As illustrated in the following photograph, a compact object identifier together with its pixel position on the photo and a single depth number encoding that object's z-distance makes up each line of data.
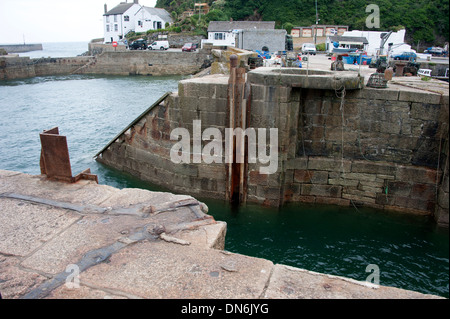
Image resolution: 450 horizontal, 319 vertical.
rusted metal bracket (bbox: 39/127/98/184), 7.16
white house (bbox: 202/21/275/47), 54.34
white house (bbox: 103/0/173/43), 69.38
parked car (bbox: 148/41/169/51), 54.22
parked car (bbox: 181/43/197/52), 50.06
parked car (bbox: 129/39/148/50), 53.22
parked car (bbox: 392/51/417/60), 27.75
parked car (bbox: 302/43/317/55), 36.50
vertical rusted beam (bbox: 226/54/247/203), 10.22
